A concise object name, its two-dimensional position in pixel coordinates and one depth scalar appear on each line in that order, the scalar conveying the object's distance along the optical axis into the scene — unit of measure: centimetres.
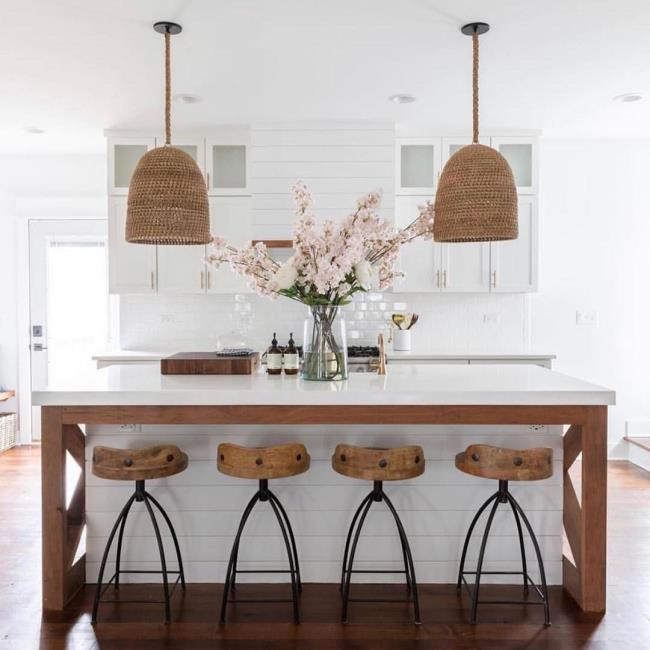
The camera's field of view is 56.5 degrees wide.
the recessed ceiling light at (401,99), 418
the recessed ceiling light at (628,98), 414
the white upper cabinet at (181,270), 495
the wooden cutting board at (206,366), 301
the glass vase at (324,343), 279
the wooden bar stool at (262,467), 241
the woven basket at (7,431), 534
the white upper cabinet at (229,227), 493
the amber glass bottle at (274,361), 302
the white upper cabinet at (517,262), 494
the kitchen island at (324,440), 250
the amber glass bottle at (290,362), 303
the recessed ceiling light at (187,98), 412
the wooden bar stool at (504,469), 242
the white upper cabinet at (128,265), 493
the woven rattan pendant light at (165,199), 240
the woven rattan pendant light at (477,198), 239
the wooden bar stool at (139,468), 247
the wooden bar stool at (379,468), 243
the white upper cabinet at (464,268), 495
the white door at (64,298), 566
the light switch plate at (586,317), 536
